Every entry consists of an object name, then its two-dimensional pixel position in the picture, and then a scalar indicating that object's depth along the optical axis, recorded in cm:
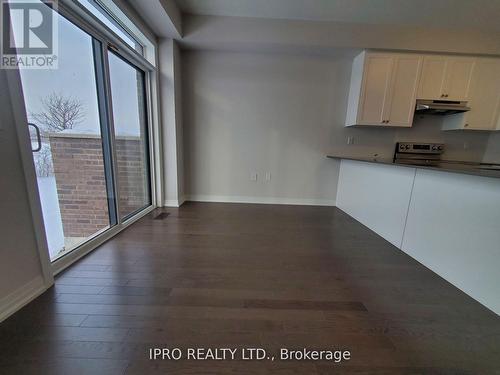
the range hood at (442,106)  302
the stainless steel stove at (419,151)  346
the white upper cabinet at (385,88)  303
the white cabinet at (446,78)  301
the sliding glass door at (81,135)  148
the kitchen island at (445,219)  138
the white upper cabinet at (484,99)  303
